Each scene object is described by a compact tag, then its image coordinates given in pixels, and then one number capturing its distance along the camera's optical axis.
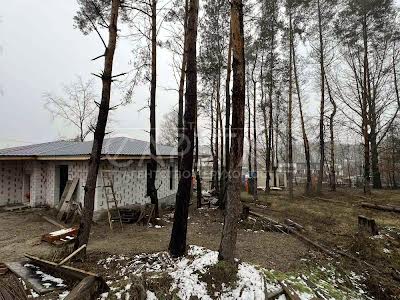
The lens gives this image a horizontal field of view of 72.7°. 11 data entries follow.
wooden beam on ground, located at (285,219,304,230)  10.40
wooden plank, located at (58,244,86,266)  5.74
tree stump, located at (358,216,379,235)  9.06
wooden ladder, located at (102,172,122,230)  11.45
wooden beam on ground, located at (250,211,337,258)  7.77
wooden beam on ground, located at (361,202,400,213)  12.21
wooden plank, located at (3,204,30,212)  13.70
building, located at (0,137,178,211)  12.31
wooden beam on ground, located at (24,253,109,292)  4.80
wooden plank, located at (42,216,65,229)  10.68
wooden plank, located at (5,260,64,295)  5.14
